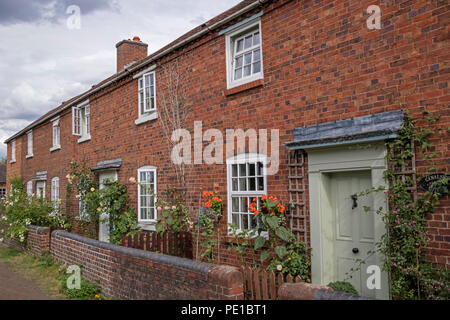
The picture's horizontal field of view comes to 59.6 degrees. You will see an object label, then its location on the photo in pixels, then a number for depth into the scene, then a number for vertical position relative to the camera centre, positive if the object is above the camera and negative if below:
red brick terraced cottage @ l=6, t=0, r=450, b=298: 5.46 +1.38
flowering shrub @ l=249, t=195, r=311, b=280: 6.59 -1.10
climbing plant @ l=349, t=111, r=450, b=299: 5.05 -0.57
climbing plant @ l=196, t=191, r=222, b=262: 8.34 -0.81
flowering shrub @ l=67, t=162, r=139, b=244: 11.38 -0.61
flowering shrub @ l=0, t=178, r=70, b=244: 12.10 -0.90
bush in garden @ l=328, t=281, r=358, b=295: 5.90 -1.62
